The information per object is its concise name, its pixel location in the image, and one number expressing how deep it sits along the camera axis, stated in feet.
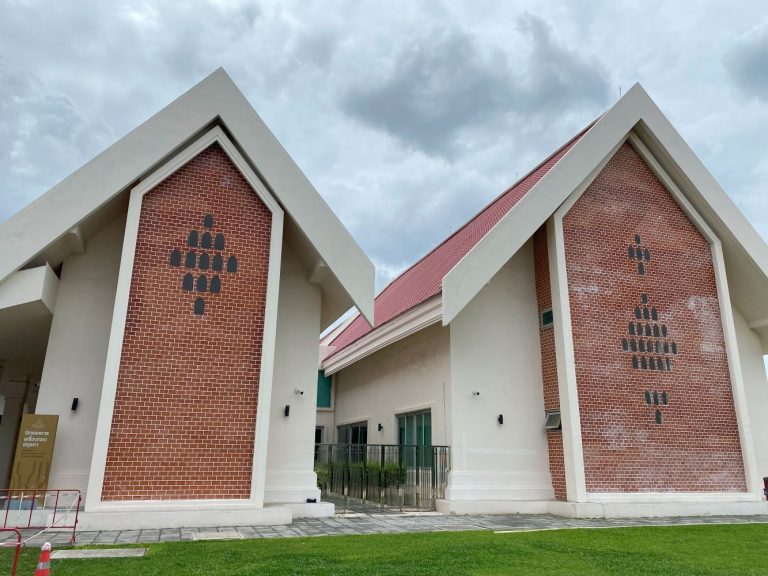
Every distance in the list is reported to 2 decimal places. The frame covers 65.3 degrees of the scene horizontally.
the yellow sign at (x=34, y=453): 29.48
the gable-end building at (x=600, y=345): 38.58
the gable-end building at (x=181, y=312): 29.48
